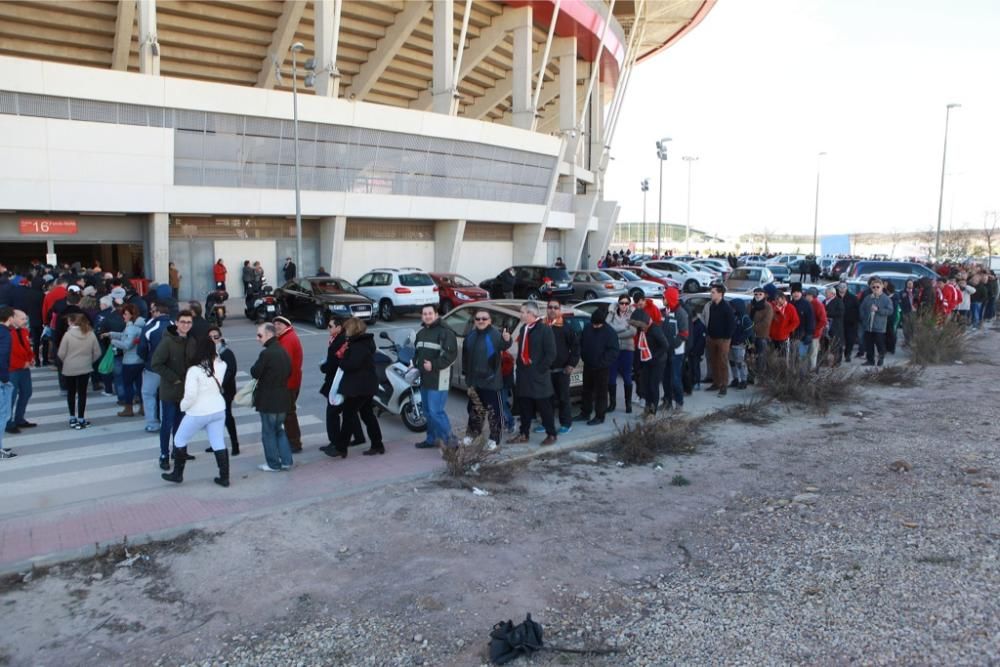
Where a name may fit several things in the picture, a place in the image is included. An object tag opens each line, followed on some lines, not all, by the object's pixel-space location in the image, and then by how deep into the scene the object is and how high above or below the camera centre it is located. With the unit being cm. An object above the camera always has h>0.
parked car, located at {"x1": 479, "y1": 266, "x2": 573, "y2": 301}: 2711 -59
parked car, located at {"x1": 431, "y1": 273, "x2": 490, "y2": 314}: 2334 -82
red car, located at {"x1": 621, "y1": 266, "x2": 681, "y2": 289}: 3253 -10
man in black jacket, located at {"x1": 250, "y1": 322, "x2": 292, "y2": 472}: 702 -115
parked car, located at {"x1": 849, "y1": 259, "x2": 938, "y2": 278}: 2631 +41
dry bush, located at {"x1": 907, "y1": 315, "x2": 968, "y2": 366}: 1486 -131
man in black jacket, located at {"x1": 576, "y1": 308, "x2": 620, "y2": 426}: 900 -107
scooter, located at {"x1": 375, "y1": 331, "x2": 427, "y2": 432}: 905 -161
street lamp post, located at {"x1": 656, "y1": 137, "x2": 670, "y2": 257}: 5150 +901
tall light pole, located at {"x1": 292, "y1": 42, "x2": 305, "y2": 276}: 2617 +225
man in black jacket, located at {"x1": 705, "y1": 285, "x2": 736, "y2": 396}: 1095 -95
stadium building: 2391 +501
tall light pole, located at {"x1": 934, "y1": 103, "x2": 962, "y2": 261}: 4652 +781
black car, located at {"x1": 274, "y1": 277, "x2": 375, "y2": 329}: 2005 -107
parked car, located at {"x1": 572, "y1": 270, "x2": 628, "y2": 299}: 2648 -53
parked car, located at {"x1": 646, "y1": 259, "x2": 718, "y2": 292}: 3456 -7
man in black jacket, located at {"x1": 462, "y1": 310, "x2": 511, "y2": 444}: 798 -108
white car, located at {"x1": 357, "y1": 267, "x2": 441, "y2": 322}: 2203 -81
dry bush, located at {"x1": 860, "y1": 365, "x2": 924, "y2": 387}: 1277 -177
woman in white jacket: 661 -137
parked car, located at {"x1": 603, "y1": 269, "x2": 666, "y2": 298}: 2733 -39
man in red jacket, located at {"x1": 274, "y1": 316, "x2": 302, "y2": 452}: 735 -90
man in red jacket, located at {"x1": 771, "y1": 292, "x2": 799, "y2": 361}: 1193 -79
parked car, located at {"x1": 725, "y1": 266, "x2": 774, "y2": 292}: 2898 -14
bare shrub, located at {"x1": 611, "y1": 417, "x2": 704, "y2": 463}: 810 -196
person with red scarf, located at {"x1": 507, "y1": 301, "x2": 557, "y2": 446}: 810 -112
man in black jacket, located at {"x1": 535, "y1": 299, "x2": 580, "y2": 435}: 857 -104
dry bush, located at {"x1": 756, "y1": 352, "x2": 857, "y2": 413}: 1079 -166
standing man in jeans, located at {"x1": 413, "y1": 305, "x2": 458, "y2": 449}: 775 -105
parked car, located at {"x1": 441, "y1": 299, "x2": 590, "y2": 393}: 964 -73
